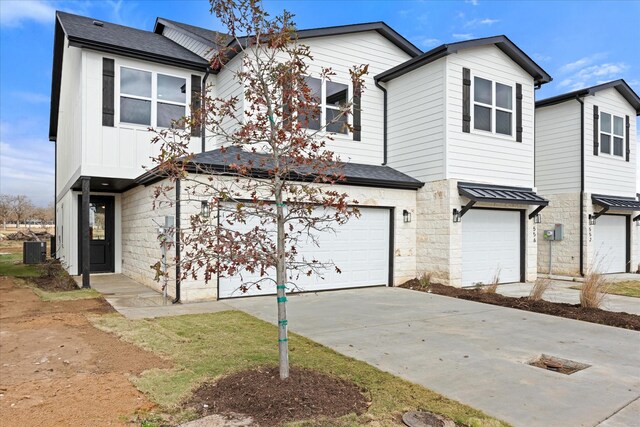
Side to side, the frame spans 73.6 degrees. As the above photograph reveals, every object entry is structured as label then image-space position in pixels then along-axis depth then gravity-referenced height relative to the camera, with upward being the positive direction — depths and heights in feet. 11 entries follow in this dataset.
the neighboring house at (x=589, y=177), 46.60 +4.74
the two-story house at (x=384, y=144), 34.58 +6.43
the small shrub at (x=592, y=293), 26.37 -4.67
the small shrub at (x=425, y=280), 35.38 -5.33
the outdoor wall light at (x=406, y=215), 37.65 +0.15
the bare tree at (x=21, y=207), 148.46 +2.81
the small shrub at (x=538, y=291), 29.01 -5.01
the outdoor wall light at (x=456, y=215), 35.17 +0.20
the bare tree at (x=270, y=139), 12.05 +2.31
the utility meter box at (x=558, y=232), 48.01 -1.59
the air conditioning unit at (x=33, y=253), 52.26 -4.63
